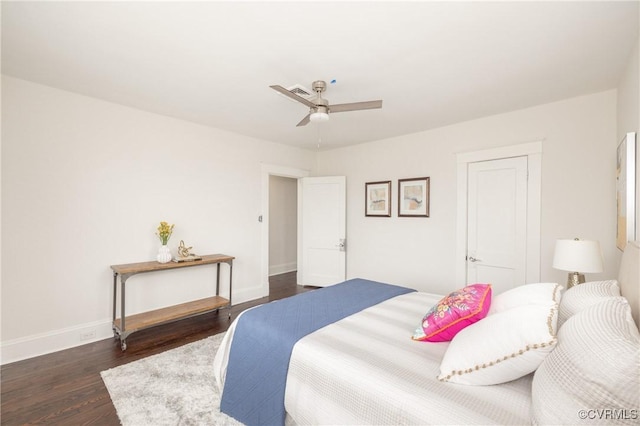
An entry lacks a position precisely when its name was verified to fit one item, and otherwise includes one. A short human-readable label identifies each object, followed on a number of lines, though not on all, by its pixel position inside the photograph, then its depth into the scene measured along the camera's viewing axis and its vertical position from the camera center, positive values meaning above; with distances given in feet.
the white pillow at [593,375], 2.46 -1.50
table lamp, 7.33 -1.02
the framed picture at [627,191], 6.33 +0.64
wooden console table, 9.41 -3.80
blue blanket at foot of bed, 5.25 -2.73
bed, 2.68 -2.30
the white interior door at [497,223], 10.81 -0.25
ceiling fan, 7.59 +2.94
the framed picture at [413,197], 13.47 +0.88
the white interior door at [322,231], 16.25 -0.98
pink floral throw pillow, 5.00 -1.80
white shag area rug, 6.06 -4.37
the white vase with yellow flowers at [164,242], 10.81 -1.19
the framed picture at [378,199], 14.78 +0.85
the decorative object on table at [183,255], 11.29 -1.77
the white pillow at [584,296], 4.34 -1.24
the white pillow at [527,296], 4.73 -1.34
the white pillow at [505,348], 3.59 -1.74
